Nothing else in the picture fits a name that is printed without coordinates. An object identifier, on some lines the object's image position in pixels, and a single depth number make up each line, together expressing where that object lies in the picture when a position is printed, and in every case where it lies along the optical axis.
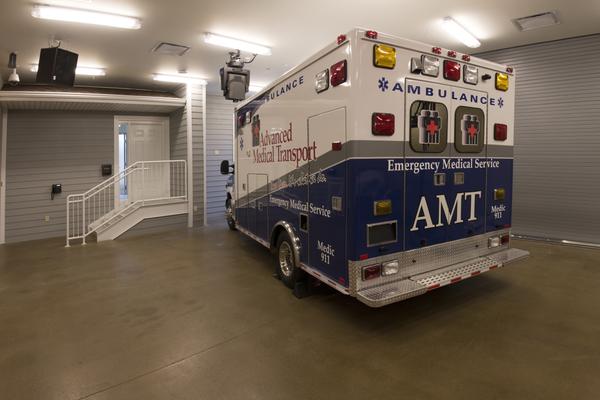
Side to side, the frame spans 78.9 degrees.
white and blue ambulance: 3.11
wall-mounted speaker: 5.61
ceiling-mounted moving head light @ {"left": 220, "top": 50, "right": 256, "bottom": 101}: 6.98
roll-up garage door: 6.34
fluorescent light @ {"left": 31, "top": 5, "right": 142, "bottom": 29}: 4.60
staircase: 8.01
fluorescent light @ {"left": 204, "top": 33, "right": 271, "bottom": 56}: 6.00
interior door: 9.45
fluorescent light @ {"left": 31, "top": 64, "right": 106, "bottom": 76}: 7.77
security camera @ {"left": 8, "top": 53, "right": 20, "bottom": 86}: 6.28
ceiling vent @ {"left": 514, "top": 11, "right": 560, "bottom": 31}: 5.45
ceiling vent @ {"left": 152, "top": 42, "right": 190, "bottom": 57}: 6.48
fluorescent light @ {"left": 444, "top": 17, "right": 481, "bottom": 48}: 5.60
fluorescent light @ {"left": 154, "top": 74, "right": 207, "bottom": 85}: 8.63
